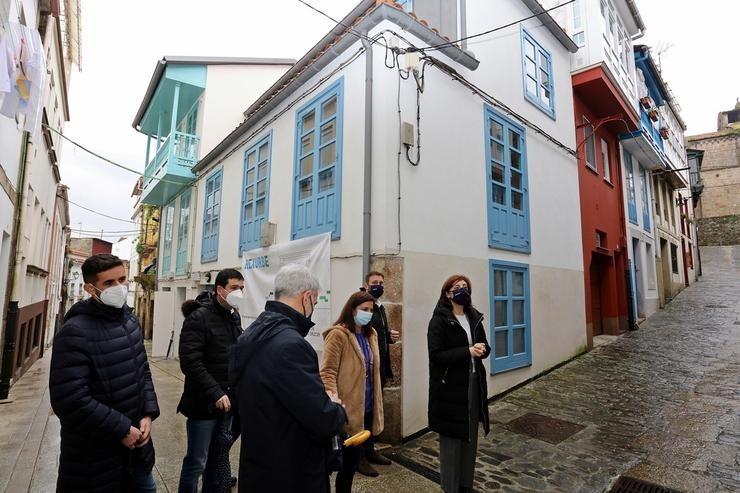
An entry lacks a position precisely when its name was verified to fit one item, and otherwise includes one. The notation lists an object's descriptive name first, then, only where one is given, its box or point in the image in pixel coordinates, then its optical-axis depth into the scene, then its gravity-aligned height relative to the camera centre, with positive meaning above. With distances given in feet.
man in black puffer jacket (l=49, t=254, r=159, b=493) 6.64 -1.87
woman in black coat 10.18 -2.68
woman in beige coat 9.83 -2.00
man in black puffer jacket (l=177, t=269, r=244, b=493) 9.58 -2.31
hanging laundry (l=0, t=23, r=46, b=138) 10.95 +6.63
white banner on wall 18.86 +1.09
